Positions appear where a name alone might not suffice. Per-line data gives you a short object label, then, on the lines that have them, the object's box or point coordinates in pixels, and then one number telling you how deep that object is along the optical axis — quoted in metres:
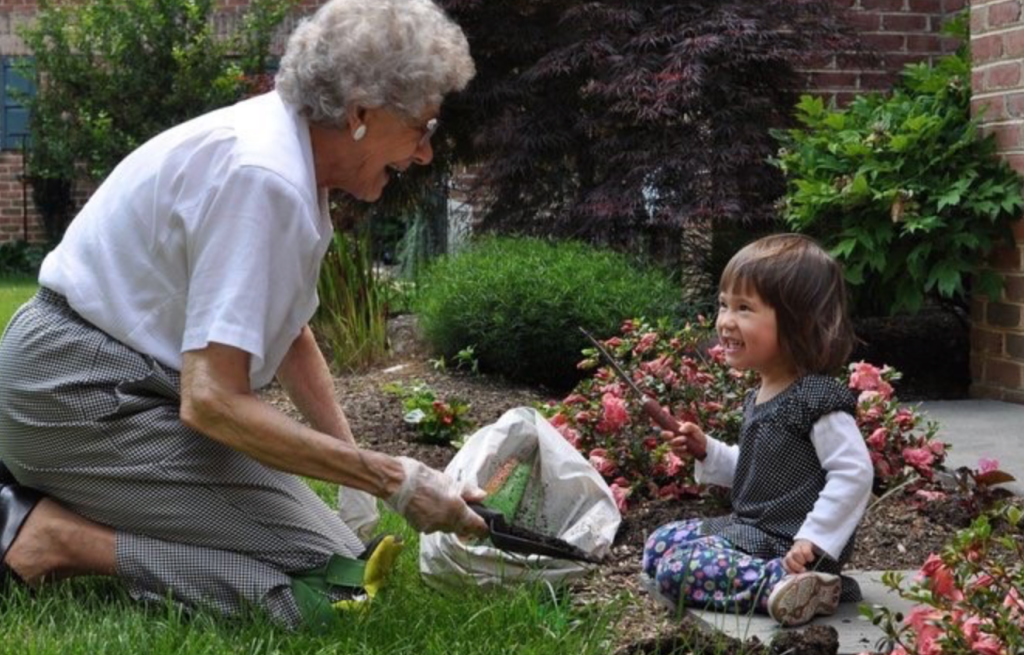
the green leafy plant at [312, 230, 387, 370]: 8.15
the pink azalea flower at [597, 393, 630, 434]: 4.80
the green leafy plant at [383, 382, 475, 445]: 5.95
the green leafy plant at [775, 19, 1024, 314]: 6.37
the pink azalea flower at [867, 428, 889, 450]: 4.55
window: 18.77
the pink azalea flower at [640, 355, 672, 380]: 5.03
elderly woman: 3.27
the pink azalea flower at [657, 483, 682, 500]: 4.62
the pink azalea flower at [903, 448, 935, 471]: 4.61
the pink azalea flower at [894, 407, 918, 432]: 4.71
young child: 3.50
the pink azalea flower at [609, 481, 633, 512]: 4.45
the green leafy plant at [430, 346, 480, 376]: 7.27
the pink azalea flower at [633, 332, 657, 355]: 5.35
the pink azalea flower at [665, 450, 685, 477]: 4.58
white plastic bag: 3.88
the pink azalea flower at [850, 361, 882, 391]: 4.82
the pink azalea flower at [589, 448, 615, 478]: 4.71
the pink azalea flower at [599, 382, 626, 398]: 5.00
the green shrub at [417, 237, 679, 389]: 7.10
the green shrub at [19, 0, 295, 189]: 15.62
